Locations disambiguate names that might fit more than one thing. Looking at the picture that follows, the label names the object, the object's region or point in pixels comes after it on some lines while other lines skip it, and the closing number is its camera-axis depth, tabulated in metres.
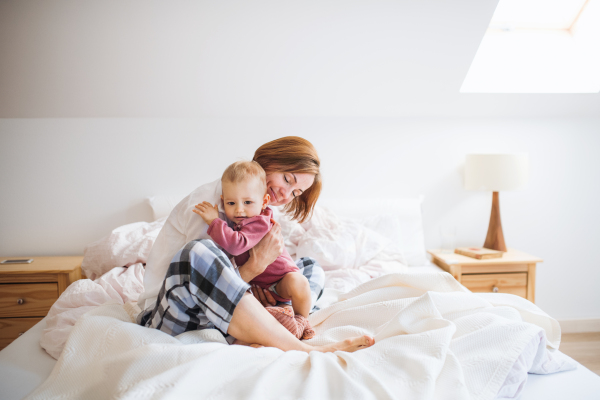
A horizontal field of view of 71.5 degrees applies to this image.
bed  0.95
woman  1.05
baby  1.19
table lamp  2.43
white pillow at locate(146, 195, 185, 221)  2.48
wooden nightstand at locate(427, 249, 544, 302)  2.34
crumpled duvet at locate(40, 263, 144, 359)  1.24
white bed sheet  0.97
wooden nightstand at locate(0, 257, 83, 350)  2.19
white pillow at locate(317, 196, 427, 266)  2.46
